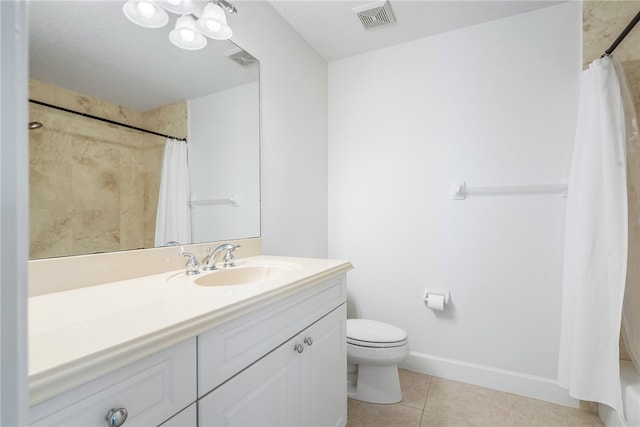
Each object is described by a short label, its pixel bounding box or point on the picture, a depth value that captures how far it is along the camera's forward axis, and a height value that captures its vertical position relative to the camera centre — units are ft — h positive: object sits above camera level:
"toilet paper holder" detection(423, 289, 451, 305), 6.36 -1.79
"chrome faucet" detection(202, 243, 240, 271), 4.11 -0.66
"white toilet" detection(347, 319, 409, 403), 5.38 -2.75
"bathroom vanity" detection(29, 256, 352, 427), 1.54 -0.98
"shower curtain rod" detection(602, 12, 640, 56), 4.02 +2.62
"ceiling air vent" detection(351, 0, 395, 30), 5.66 +4.02
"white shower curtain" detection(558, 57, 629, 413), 4.34 -0.52
